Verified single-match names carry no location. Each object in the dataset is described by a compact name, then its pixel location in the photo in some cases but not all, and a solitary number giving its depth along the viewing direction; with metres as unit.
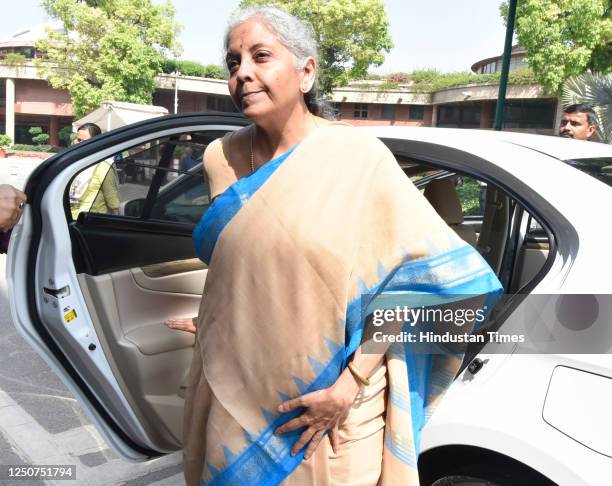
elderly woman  1.33
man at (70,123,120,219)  2.47
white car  1.48
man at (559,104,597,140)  4.43
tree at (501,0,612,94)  18.42
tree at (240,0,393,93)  28.69
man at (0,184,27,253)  1.91
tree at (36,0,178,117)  28.77
